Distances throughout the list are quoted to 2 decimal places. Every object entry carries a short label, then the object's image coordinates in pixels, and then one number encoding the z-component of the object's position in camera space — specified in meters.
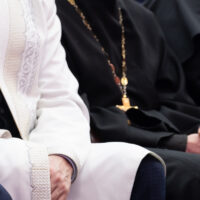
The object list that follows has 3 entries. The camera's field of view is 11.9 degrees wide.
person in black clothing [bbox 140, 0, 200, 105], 4.50
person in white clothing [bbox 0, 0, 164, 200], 2.34
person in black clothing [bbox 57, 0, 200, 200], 3.56
